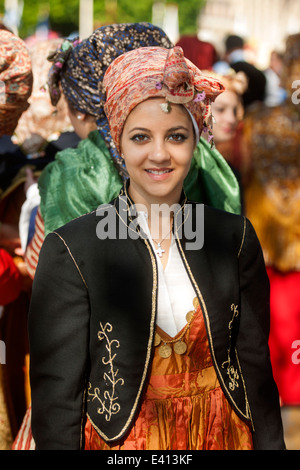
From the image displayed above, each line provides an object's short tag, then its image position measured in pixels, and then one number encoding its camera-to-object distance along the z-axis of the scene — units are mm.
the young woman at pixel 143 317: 2121
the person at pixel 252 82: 6105
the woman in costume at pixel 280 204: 4457
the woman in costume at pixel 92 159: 2764
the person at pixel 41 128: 3846
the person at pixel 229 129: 4828
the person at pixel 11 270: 3129
